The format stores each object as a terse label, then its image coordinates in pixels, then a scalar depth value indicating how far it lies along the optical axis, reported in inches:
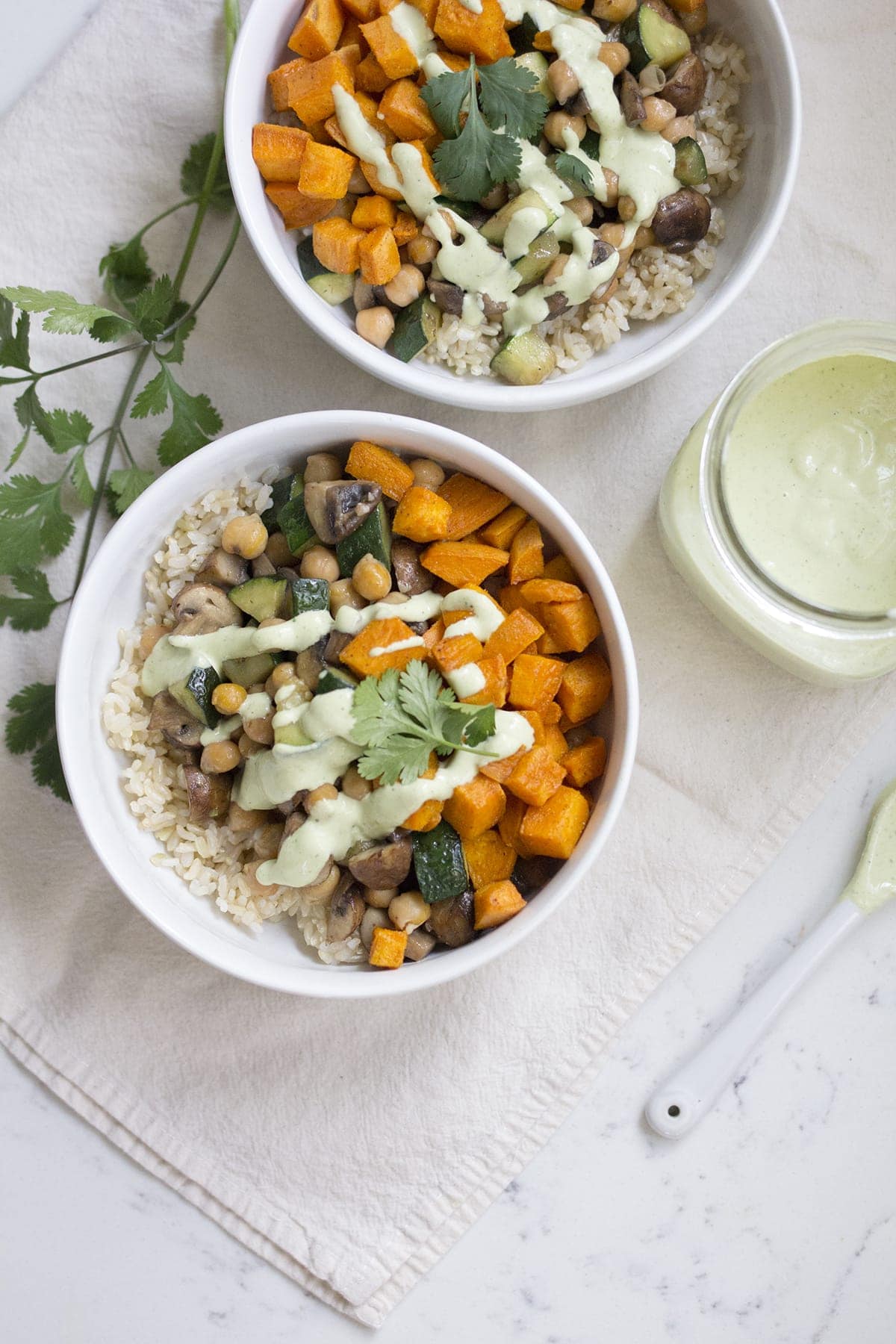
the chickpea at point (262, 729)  27.1
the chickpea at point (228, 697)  27.2
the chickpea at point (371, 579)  27.2
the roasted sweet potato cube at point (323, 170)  27.6
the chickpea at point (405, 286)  27.9
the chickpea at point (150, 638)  27.8
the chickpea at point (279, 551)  28.1
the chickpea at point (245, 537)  27.5
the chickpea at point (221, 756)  27.3
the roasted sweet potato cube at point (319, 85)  27.6
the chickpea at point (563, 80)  27.5
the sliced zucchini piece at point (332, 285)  28.3
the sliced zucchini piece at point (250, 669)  27.4
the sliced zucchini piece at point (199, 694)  27.3
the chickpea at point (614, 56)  27.7
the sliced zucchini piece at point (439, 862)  27.3
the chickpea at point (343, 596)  27.4
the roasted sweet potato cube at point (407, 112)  27.5
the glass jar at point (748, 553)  27.7
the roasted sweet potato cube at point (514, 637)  27.4
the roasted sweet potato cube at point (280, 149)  27.8
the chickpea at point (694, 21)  28.3
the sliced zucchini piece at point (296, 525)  27.8
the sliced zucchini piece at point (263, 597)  27.5
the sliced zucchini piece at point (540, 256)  27.7
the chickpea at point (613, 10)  27.8
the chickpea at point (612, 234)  27.9
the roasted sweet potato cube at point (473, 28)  27.4
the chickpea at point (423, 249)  27.9
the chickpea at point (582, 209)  27.8
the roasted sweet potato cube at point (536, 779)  27.2
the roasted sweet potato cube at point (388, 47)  27.4
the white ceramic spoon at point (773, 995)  29.5
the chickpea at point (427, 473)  27.8
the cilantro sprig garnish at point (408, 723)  26.6
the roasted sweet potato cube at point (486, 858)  27.7
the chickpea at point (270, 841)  27.6
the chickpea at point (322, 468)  27.7
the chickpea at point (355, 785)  27.0
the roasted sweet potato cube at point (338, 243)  28.0
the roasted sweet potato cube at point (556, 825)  27.4
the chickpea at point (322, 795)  26.9
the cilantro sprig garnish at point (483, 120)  27.3
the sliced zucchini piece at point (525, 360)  28.1
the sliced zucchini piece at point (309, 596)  27.2
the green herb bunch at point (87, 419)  28.1
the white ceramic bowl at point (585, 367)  27.6
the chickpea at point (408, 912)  27.5
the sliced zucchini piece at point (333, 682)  26.8
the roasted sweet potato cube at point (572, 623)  27.6
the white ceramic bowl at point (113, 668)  27.2
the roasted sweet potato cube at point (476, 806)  27.0
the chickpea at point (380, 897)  27.5
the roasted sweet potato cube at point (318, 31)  27.7
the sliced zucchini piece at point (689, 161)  28.0
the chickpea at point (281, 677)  27.2
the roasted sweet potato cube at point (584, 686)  27.9
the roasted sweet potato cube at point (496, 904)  27.4
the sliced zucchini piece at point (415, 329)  28.1
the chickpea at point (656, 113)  27.8
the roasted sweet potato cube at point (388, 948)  27.5
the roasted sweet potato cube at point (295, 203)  28.0
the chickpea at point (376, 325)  28.0
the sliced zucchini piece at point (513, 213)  27.6
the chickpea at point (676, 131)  28.0
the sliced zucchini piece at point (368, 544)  27.4
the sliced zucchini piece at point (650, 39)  27.8
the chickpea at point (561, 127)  27.6
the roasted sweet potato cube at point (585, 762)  27.9
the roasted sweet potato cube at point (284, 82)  27.9
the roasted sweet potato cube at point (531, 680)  27.5
